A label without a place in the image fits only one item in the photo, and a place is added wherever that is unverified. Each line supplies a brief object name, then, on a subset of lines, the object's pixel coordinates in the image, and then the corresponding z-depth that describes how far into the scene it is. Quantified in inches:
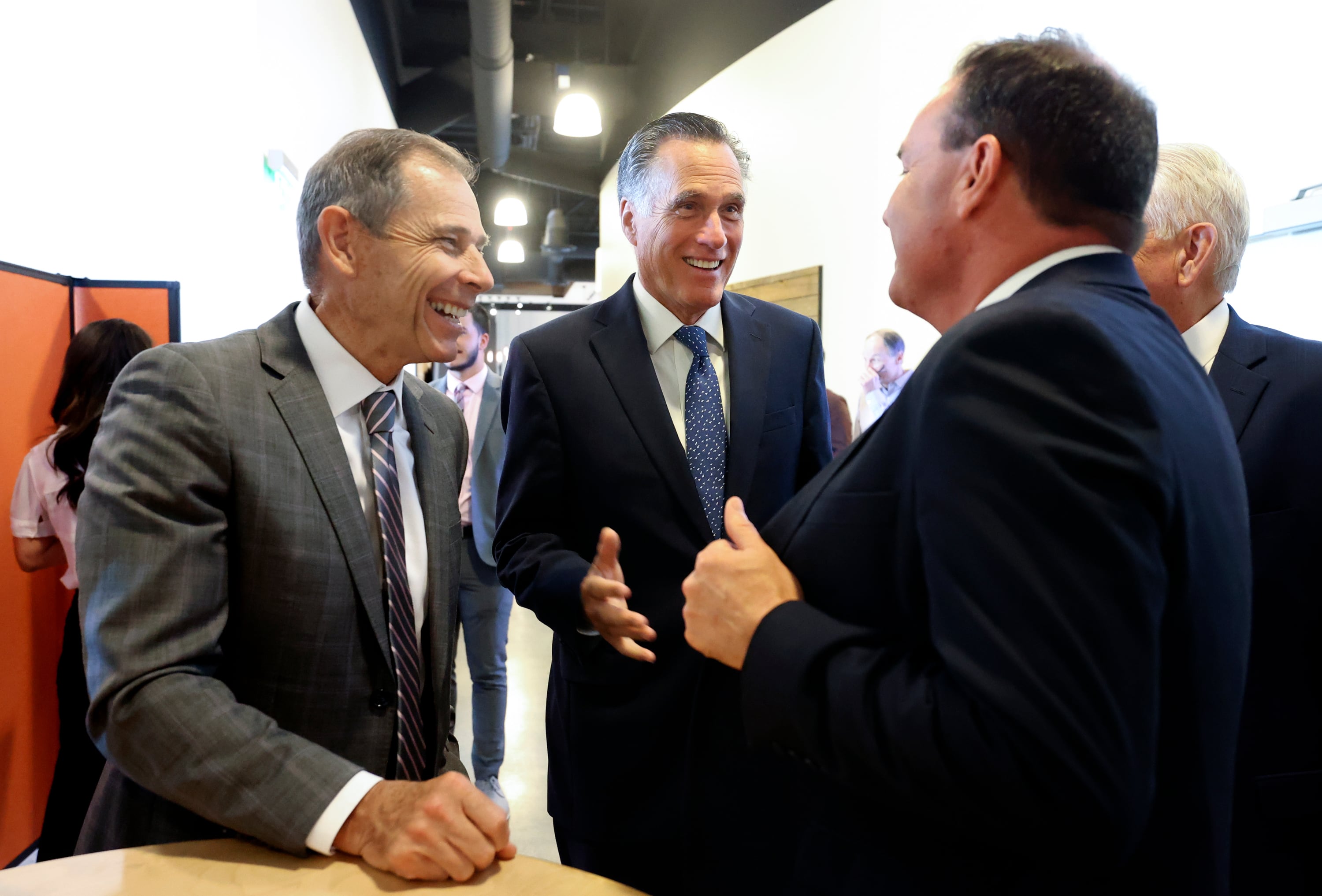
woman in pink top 98.8
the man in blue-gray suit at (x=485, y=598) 143.7
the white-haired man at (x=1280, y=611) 53.6
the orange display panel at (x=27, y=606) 101.7
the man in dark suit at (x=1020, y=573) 27.6
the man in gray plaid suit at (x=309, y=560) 42.5
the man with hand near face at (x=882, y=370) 202.2
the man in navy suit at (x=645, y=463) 61.3
